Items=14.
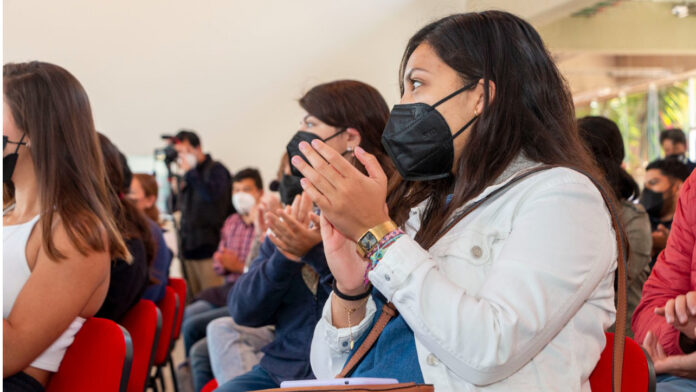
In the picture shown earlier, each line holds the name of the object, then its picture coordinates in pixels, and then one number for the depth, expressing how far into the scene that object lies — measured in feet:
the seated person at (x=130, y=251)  7.59
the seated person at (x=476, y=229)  3.43
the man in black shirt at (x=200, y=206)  19.30
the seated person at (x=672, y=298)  5.44
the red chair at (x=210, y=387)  8.16
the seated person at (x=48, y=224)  5.64
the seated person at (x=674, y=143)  17.35
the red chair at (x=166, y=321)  9.55
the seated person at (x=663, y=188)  11.15
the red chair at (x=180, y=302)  10.41
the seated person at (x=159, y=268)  9.50
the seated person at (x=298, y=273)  6.64
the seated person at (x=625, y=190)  8.04
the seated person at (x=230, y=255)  12.60
